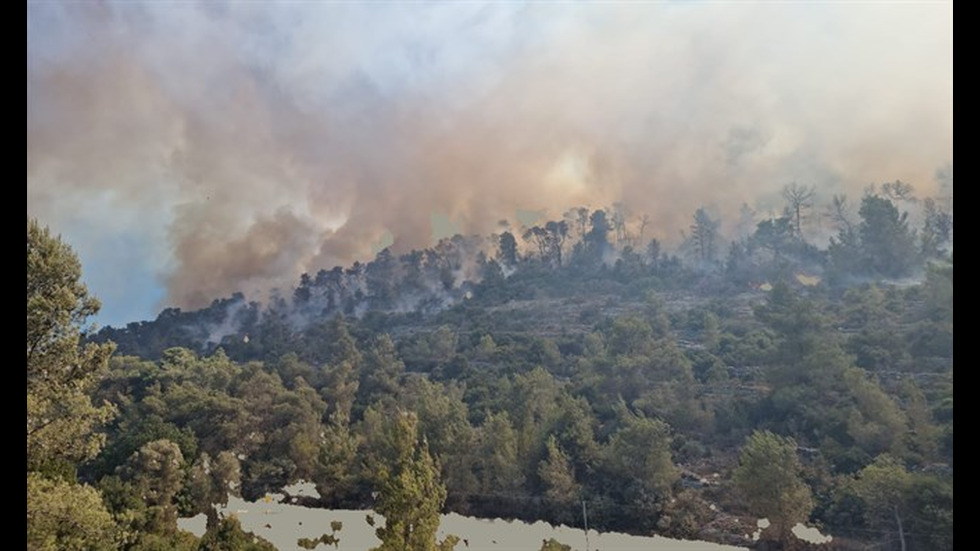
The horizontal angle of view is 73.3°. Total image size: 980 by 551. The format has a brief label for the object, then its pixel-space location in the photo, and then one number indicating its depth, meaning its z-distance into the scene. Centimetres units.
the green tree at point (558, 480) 2523
